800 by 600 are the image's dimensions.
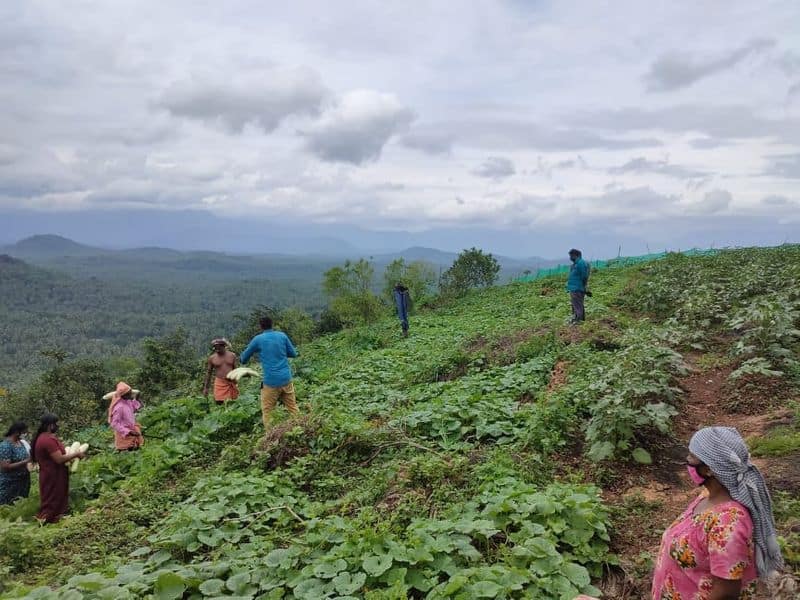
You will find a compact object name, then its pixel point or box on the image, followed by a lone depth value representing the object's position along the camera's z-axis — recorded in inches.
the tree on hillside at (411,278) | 1299.2
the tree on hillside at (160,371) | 990.6
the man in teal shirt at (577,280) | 465.7
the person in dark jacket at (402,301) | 679.7
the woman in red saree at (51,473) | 273.0
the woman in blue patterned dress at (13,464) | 289.3
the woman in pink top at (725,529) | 93.7
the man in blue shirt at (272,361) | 323.3
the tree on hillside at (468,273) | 1348.4
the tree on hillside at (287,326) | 1357.0
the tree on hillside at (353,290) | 1004.6
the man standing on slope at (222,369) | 388.7
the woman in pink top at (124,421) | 348.5
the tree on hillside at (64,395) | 978.7
